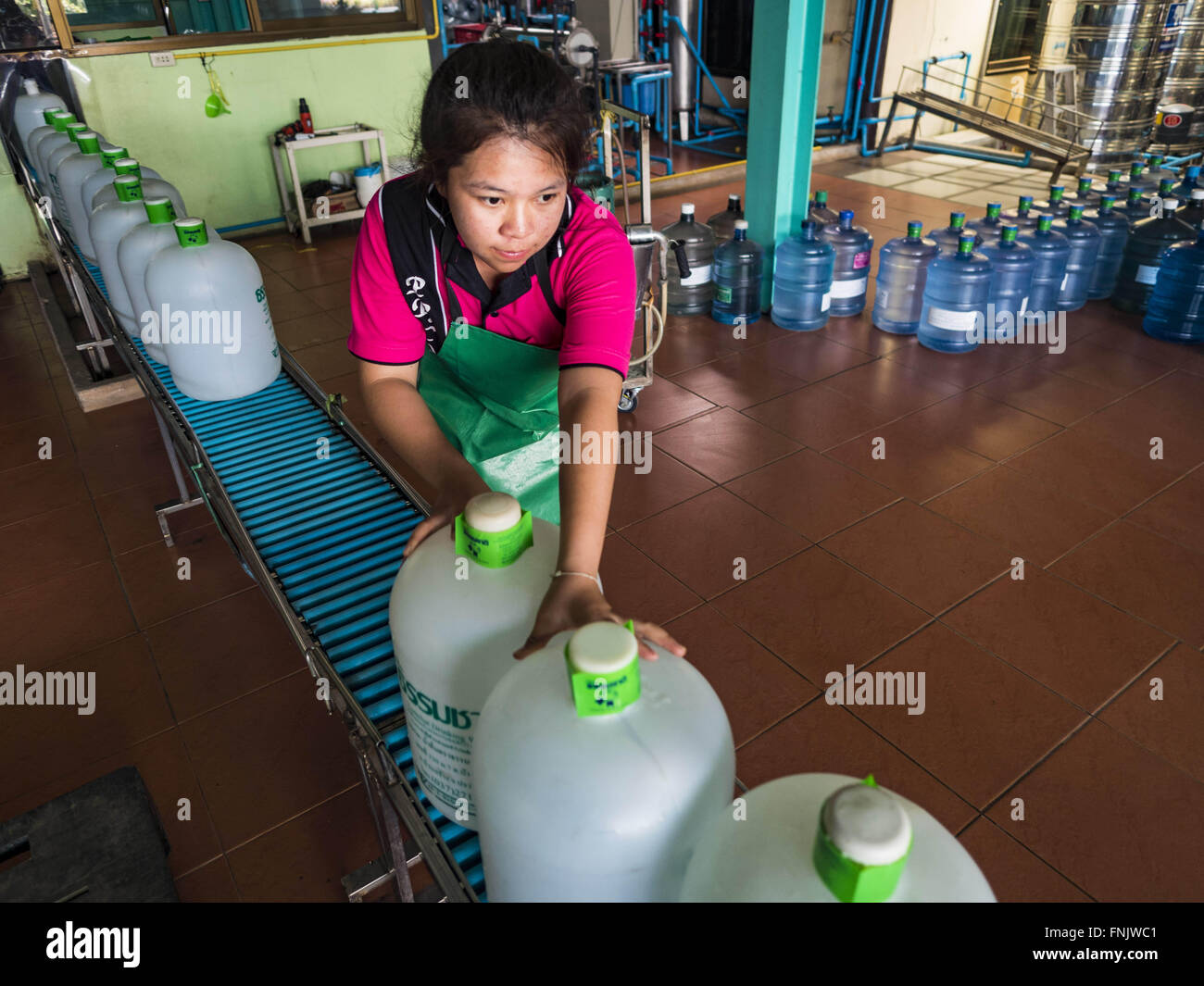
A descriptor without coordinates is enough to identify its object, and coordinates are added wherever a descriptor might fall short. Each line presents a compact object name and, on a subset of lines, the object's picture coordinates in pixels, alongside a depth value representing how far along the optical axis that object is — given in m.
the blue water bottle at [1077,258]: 3.81
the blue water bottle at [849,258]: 3.86
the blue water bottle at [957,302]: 3.44
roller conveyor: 0.95
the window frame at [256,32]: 4.30
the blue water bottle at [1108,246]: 3.93
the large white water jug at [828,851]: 0.45
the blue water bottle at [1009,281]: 3.58
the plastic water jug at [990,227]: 3.81
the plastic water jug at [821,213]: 4.06
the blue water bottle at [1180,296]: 3.47
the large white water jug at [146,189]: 1.88
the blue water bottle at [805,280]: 3.76
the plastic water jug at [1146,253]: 3.73
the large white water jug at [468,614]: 0.74
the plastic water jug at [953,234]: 3.52
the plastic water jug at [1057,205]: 3.80
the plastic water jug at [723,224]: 4.00
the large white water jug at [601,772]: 0.57
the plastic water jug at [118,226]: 1.85
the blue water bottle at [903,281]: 3.73
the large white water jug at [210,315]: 1.50
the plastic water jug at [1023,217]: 3.72
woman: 0.94
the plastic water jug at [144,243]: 1.65
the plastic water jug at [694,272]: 3.87
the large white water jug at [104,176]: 2.06
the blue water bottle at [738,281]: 3.78
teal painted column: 3.38
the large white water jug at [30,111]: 3.63
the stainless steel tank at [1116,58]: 5.76
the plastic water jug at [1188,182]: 3.71
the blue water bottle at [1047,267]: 3.71
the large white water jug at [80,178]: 2.29
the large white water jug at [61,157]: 2.54
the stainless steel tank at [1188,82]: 5.80
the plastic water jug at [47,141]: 2.80
